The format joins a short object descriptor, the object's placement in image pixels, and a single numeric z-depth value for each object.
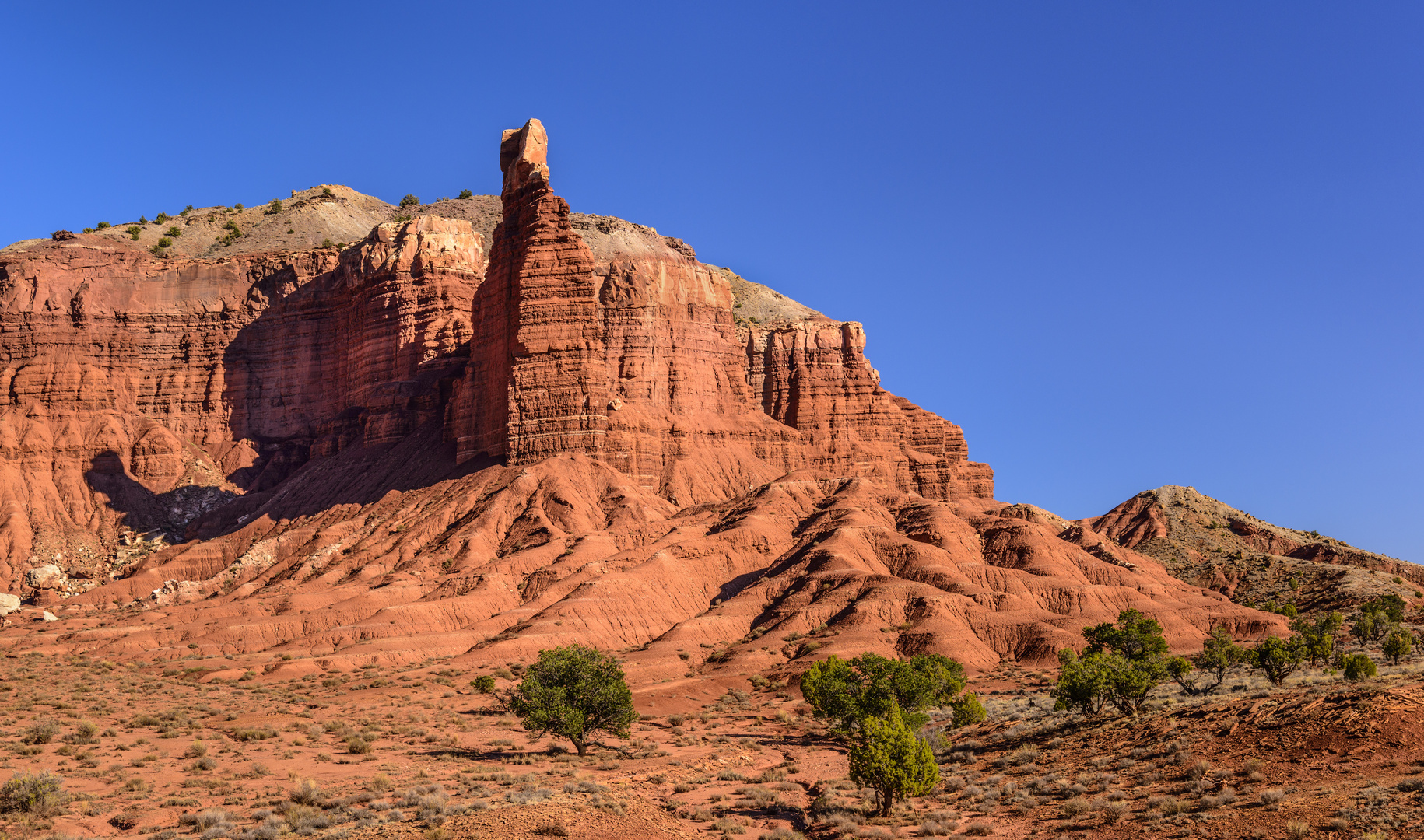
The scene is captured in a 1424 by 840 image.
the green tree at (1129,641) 55.38
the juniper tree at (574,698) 45.66
